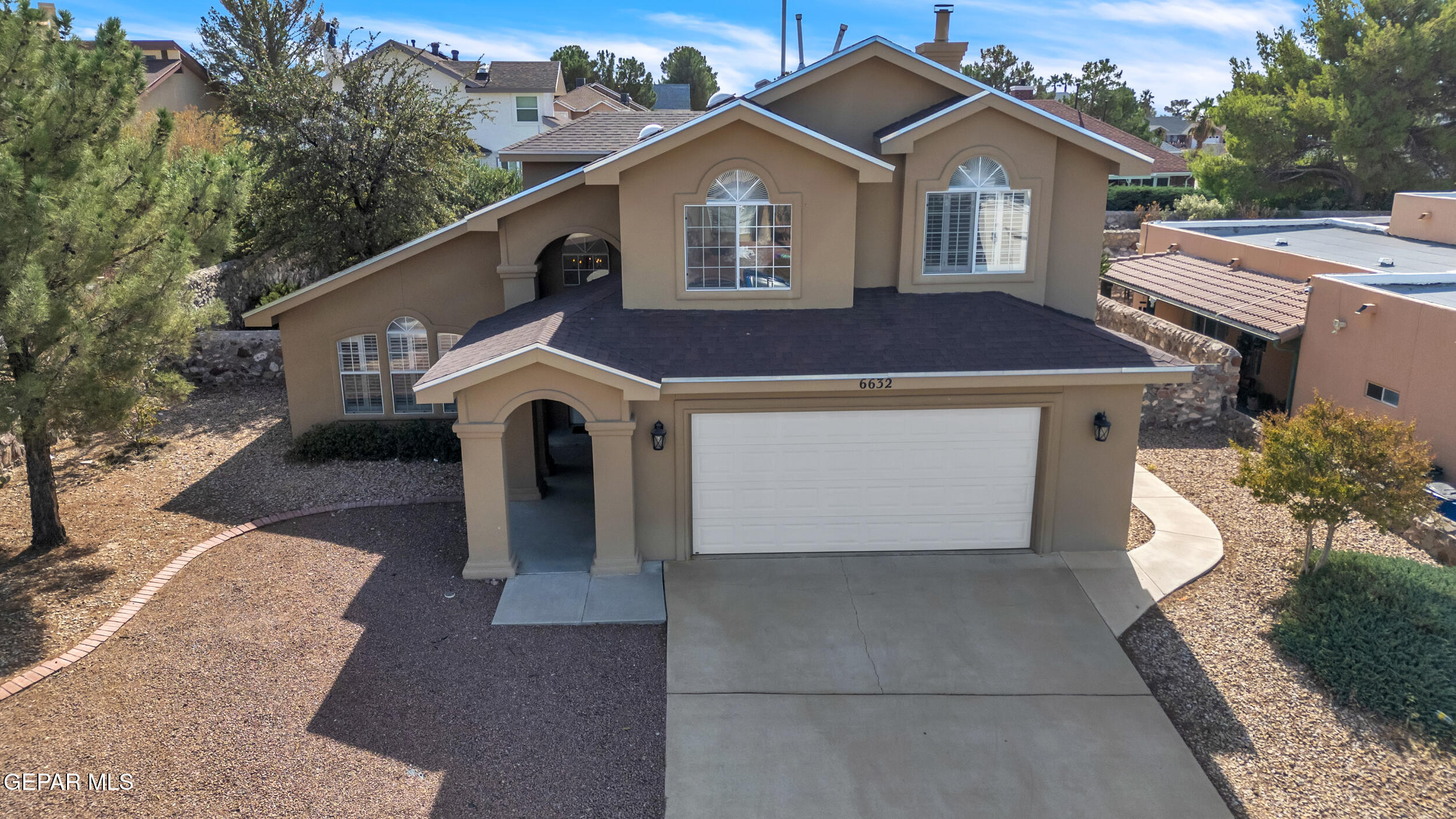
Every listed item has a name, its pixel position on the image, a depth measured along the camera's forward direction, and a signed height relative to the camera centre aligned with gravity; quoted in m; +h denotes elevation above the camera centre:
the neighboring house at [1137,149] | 46.00 +2.78
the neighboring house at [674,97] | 75.44 +8.53
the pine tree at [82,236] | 9.47 -0.37
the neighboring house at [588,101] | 55.66 +7.03
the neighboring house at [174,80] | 36.44 +5.08
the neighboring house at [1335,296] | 14.59 -1.89
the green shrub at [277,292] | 22.12 -2.18
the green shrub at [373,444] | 15.30 -3.97
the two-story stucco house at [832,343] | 11.30 -1.78
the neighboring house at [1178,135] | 82.62 +6.90
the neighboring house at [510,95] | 49.34 +5.71
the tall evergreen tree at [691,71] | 94.38 +13.43
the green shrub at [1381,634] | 8.88 -4.53
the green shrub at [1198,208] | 39.94 -0.32
